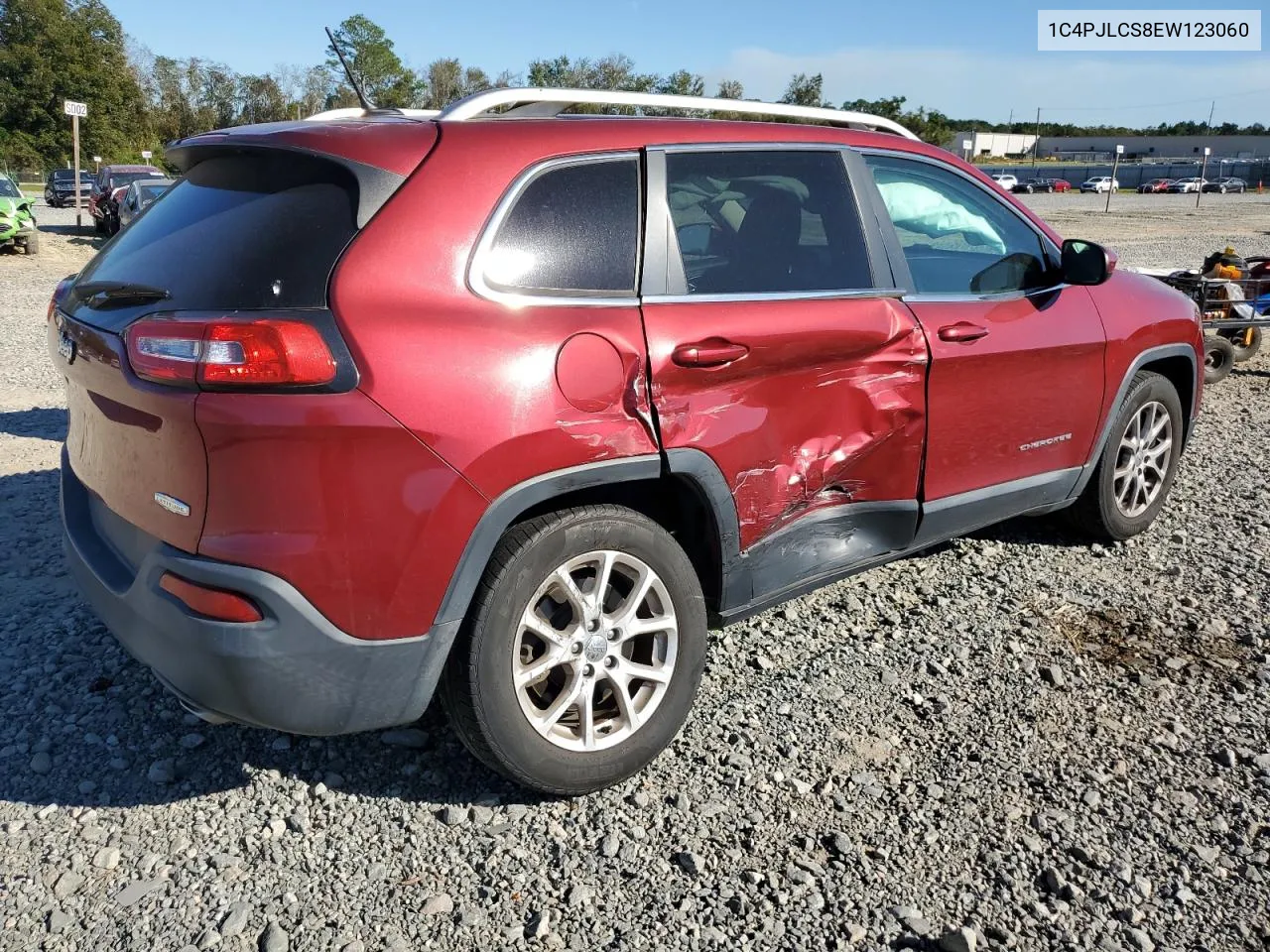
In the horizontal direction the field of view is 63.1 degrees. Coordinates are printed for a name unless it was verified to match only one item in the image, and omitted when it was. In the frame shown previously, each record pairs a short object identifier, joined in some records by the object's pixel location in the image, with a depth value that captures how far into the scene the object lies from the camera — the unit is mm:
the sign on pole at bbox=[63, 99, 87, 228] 19750
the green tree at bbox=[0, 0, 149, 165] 63969
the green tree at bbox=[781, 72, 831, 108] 96438
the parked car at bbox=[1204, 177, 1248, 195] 67250
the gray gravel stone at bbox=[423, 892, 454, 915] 2578
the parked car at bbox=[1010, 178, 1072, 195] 67812
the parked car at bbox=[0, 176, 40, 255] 19094
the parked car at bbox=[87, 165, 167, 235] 24328
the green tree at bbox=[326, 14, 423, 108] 81750
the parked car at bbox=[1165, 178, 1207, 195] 68375
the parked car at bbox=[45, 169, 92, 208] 39219
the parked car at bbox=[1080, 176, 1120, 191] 69188
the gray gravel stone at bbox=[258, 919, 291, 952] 2439
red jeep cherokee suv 2453
